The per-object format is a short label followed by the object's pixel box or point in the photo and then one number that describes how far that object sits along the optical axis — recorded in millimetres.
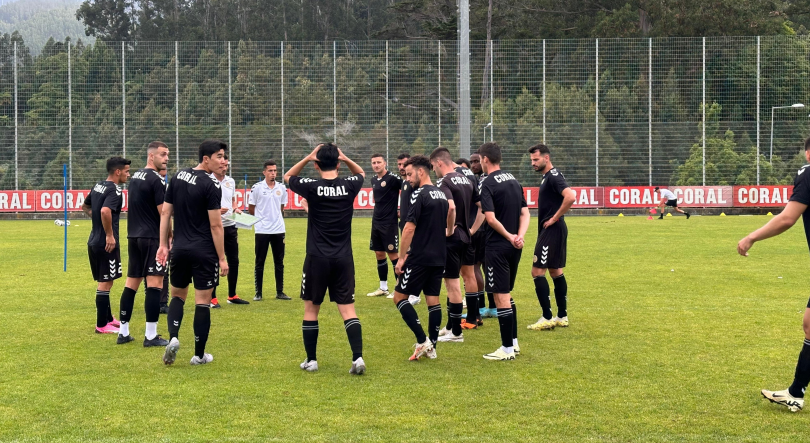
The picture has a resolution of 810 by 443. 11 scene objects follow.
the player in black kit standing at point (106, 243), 8719
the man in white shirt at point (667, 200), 31453
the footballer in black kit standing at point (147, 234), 7980
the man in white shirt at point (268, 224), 11469
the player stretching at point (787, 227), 5457
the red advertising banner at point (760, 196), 34812
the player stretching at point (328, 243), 6742
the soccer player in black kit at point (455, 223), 7887
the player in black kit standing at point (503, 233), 7434
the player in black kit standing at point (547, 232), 8805
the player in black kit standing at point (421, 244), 7270
